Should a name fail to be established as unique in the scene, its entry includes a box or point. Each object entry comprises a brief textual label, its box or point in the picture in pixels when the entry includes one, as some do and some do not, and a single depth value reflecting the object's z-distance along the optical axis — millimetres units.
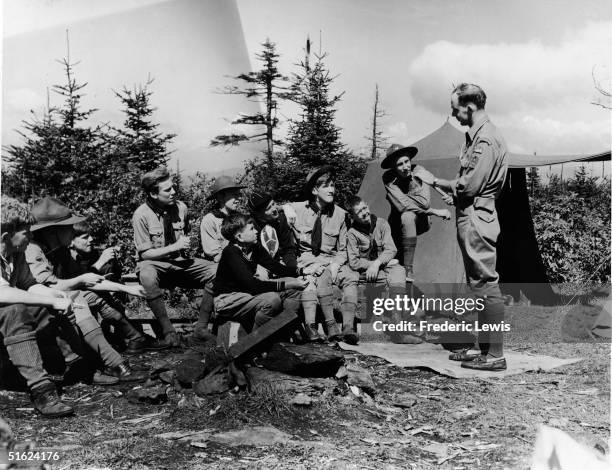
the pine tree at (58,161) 7078
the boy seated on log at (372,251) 5871
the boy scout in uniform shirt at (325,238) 5480
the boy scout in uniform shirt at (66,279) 4289
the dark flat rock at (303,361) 4082
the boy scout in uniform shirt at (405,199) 6621
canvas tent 7398
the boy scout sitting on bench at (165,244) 5258
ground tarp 4652
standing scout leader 4695
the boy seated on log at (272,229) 5492
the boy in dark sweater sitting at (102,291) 4688
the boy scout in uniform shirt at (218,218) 5578
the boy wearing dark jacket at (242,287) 4641
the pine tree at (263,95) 5295
